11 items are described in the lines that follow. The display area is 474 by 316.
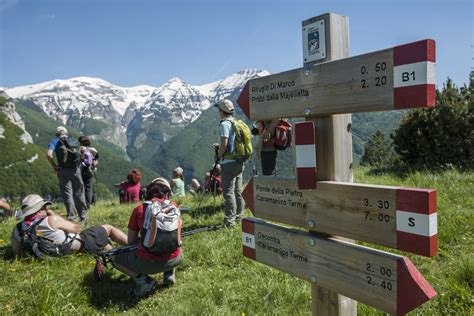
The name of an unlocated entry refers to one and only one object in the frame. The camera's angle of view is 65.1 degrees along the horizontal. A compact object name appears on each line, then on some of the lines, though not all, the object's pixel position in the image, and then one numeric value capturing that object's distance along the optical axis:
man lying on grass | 6.17
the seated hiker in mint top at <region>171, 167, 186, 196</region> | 14.99
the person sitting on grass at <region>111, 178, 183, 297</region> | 5.24
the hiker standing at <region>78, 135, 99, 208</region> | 11.32
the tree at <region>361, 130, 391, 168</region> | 73.74
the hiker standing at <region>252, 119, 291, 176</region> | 8.55
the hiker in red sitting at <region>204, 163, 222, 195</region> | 11.05
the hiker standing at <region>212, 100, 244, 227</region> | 7.67
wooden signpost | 2.10
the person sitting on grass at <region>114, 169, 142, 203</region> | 13.42
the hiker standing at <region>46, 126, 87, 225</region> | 9.08
